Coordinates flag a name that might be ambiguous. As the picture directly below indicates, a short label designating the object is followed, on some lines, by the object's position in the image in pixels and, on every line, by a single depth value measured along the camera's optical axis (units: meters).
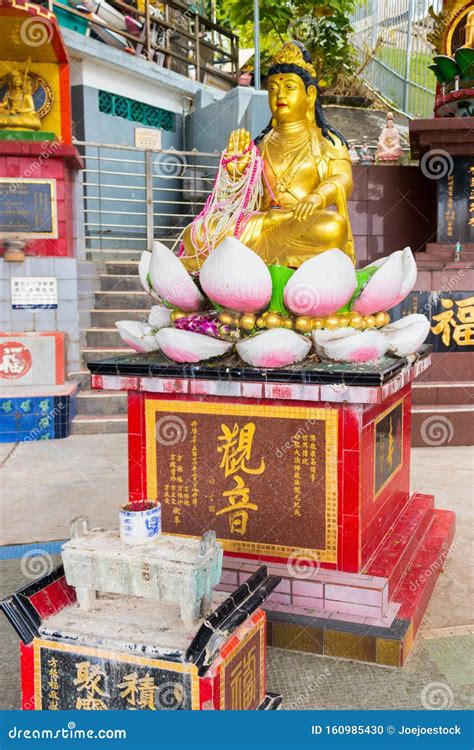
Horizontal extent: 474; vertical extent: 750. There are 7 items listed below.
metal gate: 10.98
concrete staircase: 7.33
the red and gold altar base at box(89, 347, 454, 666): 2.99
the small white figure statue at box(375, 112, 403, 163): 10.57
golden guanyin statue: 3.67
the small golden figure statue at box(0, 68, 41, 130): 8.29
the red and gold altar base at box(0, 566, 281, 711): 2.10
